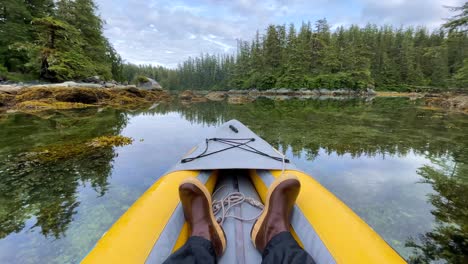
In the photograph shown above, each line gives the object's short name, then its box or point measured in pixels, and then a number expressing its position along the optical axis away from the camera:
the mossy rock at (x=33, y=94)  12.05
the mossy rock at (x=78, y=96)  13.04
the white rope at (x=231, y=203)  1.82
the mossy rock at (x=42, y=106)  10.86
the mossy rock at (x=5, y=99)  11.08
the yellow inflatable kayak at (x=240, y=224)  1.17
